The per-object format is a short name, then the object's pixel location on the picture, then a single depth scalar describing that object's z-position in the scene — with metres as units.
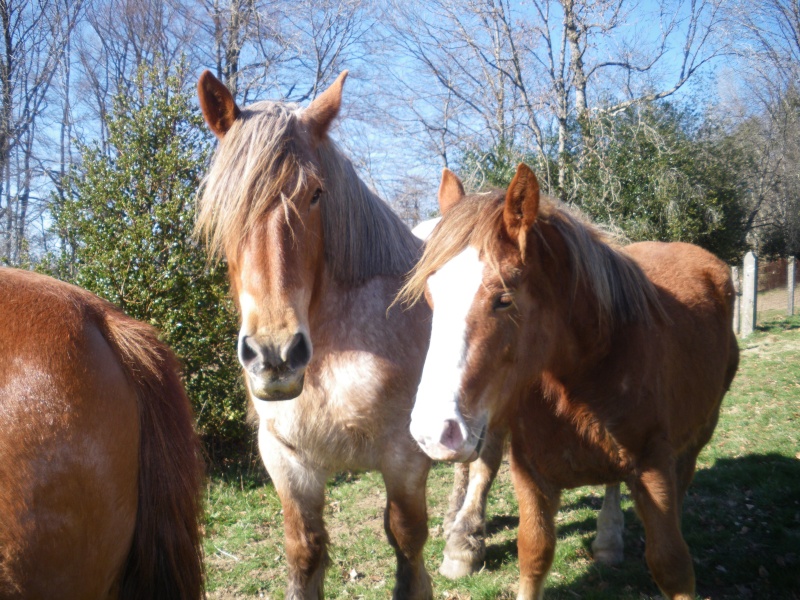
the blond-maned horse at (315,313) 2.19
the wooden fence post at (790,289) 15.10
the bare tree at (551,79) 11.54
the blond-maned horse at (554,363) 2.00
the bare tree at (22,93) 11.98
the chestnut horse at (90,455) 1.41
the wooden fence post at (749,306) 12.23
